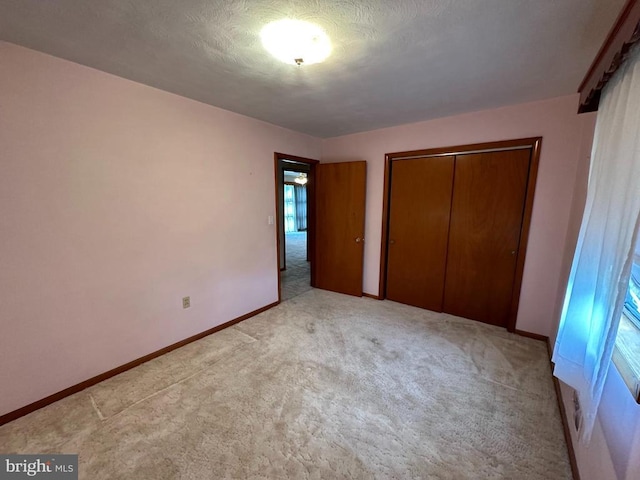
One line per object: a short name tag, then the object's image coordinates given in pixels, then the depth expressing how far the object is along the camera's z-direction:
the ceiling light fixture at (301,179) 8.51
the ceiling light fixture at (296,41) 1.33
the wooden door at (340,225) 3.51
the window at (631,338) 0.92
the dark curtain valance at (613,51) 0.95
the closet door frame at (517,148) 2.43
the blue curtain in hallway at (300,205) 10.71
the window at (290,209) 10.38
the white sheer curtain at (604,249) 0.95
